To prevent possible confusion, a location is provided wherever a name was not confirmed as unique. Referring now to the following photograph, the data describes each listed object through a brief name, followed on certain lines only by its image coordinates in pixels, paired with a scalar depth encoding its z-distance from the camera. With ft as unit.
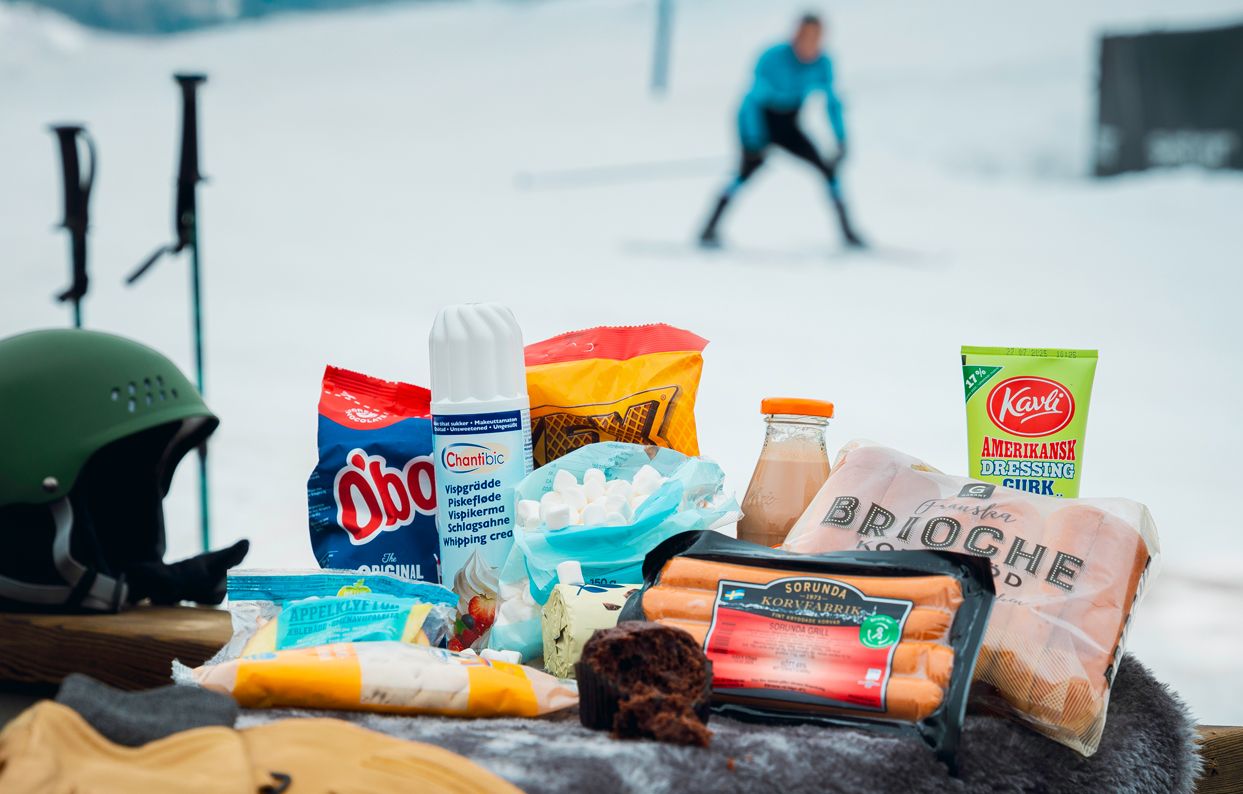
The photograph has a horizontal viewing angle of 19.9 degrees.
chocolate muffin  6.51
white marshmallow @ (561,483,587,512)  7.04
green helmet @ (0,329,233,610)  7.16
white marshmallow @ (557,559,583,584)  6.96
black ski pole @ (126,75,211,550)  8.98
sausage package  6.55
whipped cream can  7.07
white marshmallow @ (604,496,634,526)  7.03
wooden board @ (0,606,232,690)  7.21
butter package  6.83
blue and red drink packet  7.30
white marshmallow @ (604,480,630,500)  7.08
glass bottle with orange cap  7.16
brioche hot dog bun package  6.65
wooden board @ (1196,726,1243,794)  7.16
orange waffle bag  7.32
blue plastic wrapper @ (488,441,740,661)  7.01
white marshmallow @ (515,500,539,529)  7.01
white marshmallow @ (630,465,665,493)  7.08
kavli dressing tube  7.04
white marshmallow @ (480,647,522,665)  6.87
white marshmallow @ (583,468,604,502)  7.07
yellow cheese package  6.65
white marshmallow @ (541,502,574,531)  6.98
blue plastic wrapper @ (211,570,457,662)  6.89
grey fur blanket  6.39
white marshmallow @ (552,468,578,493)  7.07
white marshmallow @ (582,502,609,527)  7.03
